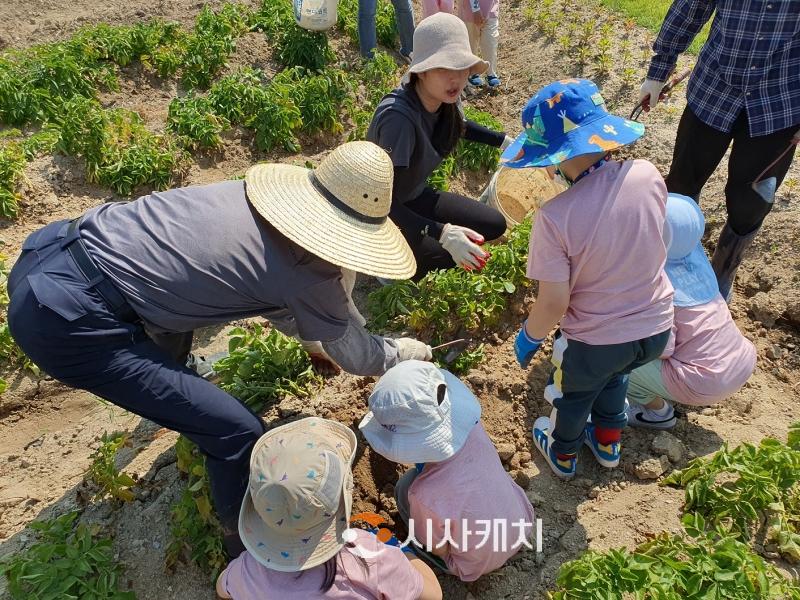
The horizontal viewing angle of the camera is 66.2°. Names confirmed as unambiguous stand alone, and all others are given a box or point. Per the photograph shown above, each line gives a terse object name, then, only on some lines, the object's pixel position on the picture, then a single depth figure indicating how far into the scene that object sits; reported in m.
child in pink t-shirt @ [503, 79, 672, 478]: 1.97
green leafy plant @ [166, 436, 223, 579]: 2.48
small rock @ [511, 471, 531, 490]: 2.82
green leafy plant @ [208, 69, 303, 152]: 5.09
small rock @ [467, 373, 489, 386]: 3.20
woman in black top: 2.98
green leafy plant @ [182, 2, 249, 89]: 5.76
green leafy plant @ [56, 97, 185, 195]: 4.63
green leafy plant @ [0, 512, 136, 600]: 2.26
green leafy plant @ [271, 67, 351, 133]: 5.26
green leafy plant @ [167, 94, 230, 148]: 4.93
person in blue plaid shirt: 2.80
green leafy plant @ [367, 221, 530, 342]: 3.39
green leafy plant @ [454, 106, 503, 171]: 4.93
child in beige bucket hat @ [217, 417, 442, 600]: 1.77
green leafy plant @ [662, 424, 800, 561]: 2.31
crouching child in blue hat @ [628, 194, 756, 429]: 2.59
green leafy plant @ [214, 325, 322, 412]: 3.04
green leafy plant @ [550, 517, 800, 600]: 1.88
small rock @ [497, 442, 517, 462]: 2.88
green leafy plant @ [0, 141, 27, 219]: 4.37
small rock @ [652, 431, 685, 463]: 2.84
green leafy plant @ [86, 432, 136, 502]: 2.67
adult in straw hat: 2.04
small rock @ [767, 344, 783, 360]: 3.38
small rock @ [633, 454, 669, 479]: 2.76
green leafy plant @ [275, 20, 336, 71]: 5.93
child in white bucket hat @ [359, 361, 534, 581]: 2.07
